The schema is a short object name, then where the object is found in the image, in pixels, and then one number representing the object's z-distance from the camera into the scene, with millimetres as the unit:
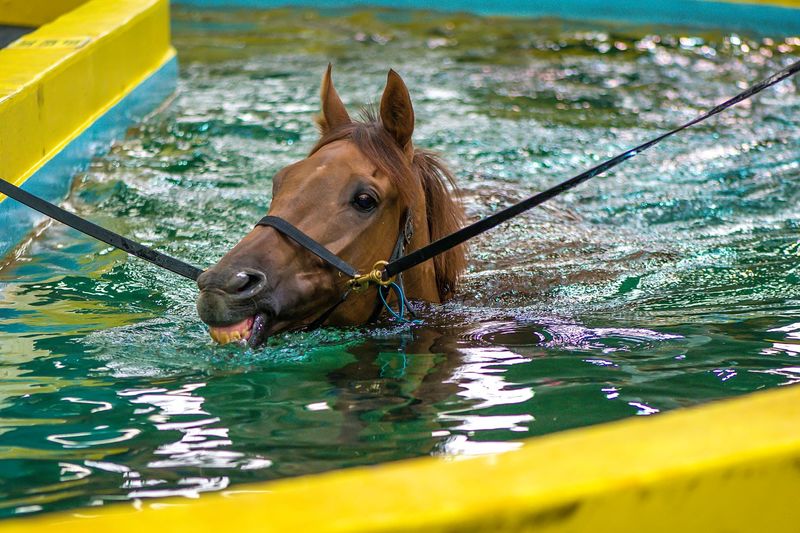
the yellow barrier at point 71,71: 5316
